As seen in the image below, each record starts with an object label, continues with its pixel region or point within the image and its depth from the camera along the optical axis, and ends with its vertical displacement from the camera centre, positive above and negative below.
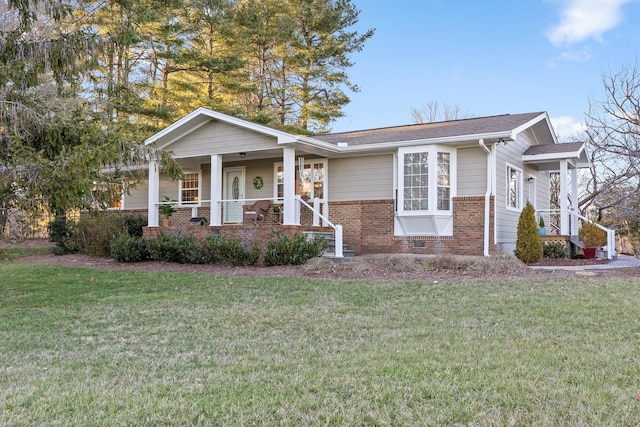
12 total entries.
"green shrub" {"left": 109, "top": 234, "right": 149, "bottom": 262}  12.98 -0.82
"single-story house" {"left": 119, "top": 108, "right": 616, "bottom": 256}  12.23 +1.10
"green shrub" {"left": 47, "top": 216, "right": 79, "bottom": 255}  15.83 -0.59
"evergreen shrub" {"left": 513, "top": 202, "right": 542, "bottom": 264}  12.21 -0.50
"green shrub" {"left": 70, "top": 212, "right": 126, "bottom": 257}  14.61 -0.44
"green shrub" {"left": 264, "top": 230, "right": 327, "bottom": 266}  11.38 -0.72
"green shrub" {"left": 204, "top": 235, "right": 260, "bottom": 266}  11.84 -0.77
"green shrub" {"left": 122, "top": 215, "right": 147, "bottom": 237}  15.46 -0.19
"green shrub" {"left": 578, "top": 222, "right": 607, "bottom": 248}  15.15 -0.48
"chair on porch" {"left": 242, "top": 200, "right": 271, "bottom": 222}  13.96 +0.23
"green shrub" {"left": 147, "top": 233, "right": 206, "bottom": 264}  12.34 -0.76
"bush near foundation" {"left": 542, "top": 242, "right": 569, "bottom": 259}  13.80 -0.84
